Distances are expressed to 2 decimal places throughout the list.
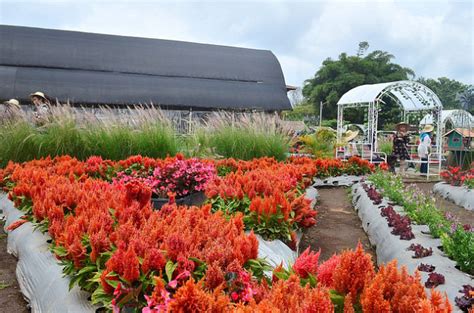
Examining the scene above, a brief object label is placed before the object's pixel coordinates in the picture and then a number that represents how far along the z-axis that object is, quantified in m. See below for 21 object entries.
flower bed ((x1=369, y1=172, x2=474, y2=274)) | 2.99
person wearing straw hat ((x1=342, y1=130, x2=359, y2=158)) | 13.64
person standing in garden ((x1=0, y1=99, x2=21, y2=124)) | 6.79
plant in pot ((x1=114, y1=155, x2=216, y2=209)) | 4.70
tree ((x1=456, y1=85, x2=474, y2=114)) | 14.91
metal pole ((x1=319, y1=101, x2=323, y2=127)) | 31.70
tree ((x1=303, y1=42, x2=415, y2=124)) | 31.50
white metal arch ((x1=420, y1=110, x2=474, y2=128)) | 15.57
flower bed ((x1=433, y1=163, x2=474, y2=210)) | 7.48
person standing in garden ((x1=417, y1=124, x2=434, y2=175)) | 12.91
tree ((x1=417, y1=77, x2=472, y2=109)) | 47.47
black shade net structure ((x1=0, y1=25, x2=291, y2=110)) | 14.77
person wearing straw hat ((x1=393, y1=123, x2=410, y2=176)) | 12.87
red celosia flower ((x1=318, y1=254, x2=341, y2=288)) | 1.71
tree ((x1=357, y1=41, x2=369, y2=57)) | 37.33
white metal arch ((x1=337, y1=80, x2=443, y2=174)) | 13.57
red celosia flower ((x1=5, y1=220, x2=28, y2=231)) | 3.47
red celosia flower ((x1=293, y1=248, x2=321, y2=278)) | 1.81
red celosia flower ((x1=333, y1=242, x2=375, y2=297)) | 1.58
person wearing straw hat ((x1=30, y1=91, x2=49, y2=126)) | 6.61
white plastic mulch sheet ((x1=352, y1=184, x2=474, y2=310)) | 2.71
